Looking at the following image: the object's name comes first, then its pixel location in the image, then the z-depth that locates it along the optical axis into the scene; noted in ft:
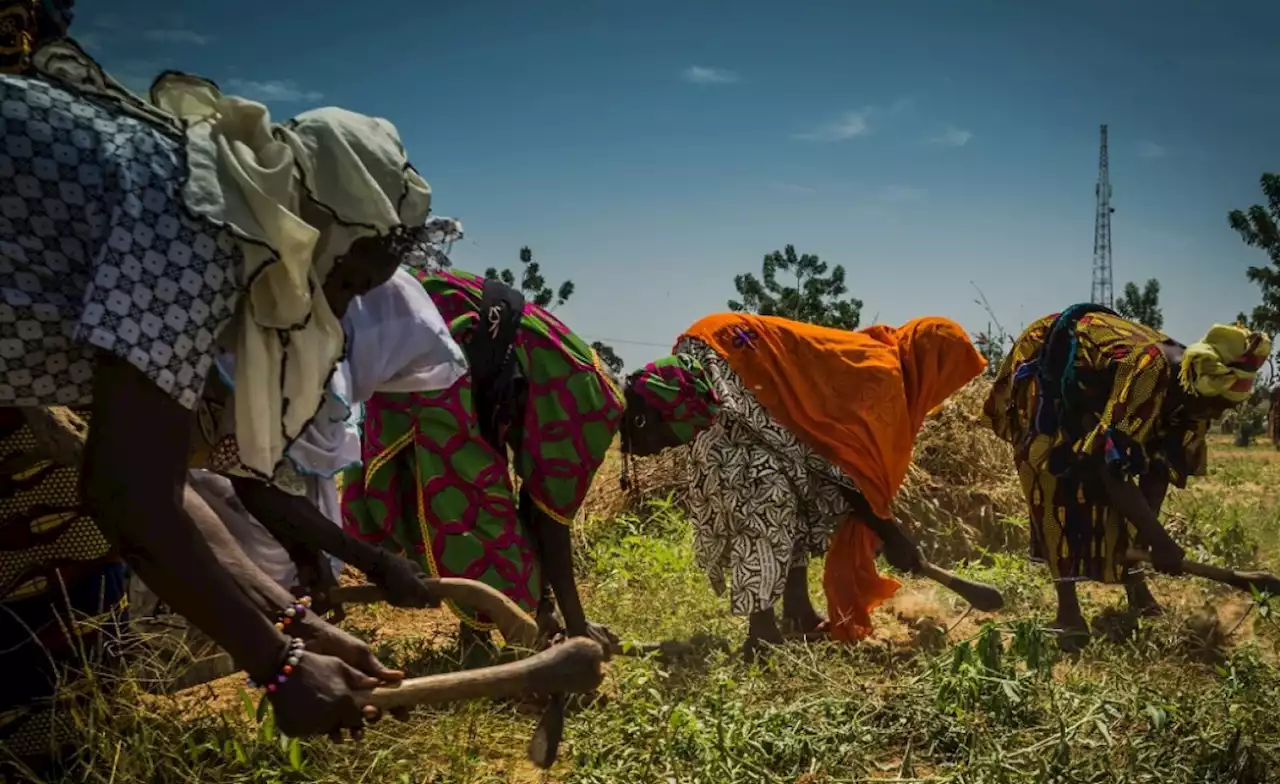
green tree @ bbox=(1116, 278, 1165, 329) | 84.07
